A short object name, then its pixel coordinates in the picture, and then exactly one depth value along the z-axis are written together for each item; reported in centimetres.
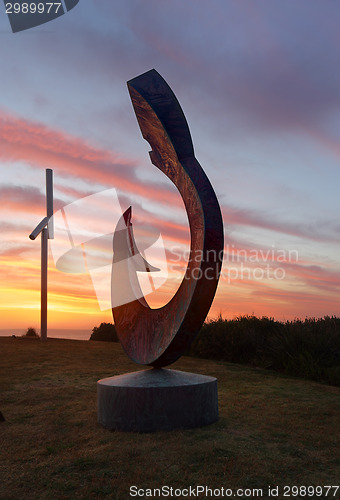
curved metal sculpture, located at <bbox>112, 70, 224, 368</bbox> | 524
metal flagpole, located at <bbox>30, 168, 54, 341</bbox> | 1464
